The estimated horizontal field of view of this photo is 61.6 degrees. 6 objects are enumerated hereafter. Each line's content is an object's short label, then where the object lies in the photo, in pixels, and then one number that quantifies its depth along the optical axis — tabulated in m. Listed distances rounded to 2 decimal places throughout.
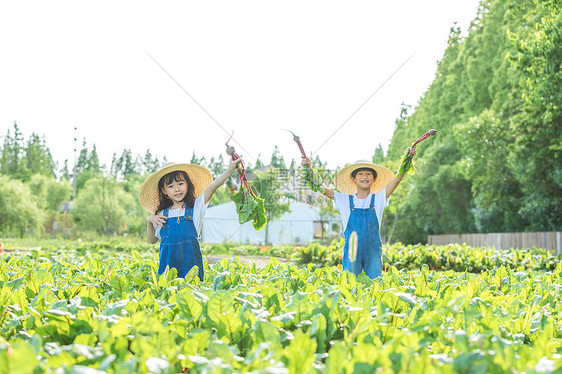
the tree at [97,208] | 44.03
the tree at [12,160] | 69.75
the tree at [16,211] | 33.81
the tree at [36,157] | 79.56
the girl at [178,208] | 4.30
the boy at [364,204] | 5.10
